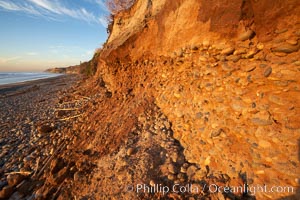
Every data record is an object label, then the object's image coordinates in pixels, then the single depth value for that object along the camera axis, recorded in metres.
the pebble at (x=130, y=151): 3.02
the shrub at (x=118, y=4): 10.93
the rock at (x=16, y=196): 3.33
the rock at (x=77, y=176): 3.02
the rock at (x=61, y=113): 7.21
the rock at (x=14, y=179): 3.70
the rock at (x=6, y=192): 3.38
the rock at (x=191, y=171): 2.41
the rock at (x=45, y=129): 5.99
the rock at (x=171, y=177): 2.41
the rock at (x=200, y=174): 2.33
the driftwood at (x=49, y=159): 3.79
